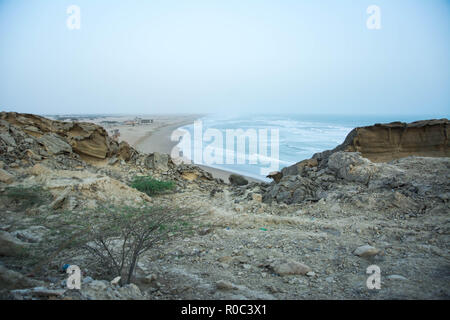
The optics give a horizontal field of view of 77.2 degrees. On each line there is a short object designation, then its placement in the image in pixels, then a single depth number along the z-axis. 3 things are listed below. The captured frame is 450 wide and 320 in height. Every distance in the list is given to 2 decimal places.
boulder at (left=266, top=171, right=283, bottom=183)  9.14
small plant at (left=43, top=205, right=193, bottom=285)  3.26
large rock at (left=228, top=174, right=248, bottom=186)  10.83
